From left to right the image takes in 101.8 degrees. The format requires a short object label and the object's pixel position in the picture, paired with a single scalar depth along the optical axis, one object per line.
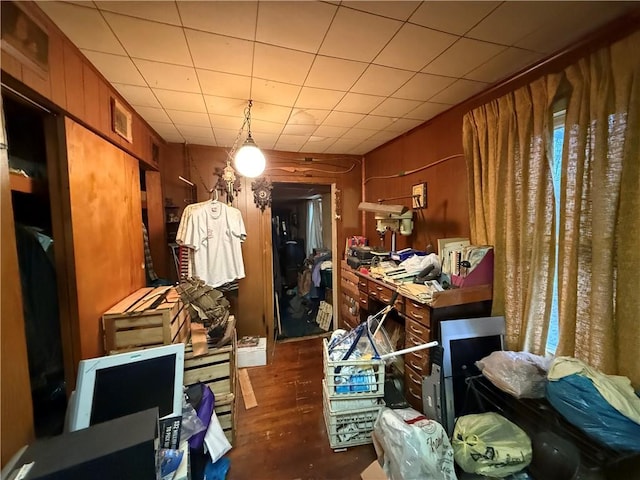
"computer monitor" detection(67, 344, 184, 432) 1.11
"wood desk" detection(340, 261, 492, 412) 1.74
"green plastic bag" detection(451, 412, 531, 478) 1.28
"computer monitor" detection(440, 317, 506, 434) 1.69
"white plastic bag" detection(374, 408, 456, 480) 1.34
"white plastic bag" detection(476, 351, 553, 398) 1.36
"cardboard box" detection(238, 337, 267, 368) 2.87
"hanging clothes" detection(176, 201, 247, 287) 2.64
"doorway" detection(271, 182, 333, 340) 4.05
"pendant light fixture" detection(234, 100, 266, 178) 2.15
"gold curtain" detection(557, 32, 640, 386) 1.16
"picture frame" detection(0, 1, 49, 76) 0.97
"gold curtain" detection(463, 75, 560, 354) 1.53
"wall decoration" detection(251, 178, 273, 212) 3.28
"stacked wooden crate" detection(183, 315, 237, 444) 1.73
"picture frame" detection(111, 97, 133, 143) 1.79
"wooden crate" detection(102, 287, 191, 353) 1.57
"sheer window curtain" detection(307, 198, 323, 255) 5.42
